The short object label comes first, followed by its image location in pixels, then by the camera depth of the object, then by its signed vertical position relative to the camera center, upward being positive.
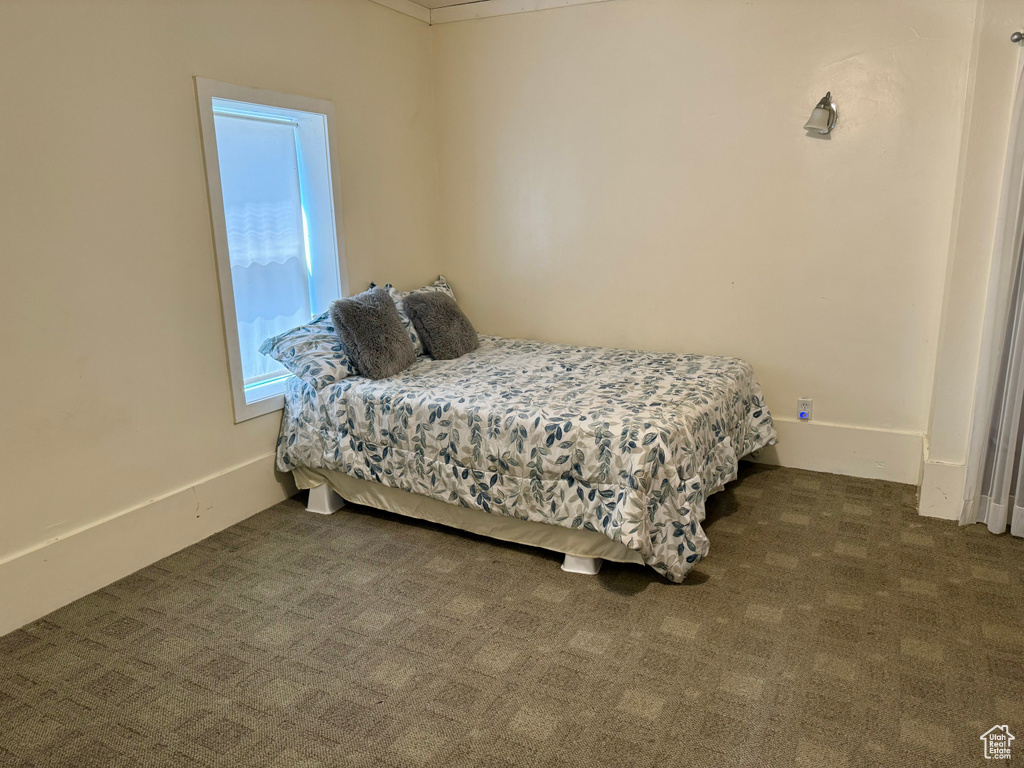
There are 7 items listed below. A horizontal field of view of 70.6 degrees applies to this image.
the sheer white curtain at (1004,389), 2.65 -0.64
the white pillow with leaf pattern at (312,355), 3.13 -0.54
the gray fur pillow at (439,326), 3.61 -0.49
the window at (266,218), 3.00 +0.05
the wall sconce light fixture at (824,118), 3.17 +0.44
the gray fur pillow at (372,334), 3.19 -0.47
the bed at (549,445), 2.48 -0.83
